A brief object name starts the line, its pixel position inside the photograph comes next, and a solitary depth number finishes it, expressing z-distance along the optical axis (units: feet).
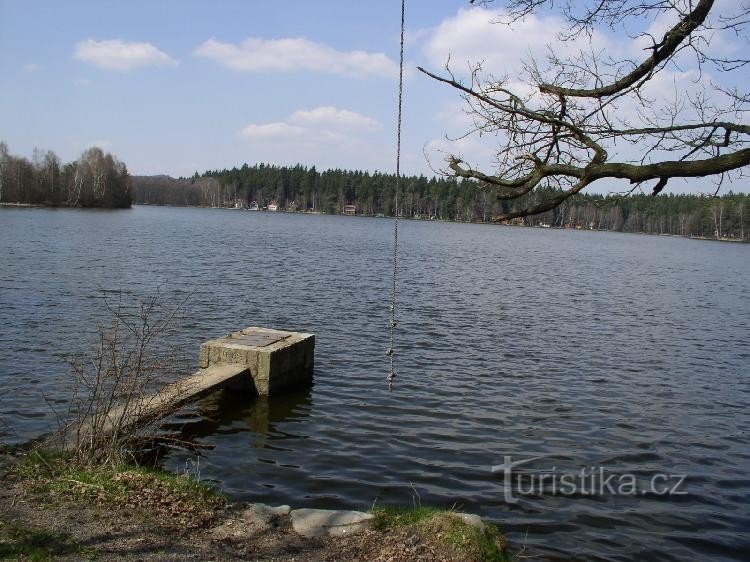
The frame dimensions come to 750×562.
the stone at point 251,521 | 18.67
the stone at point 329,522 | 19.33
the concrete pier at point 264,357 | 39.01
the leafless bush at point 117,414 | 22.61
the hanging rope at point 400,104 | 27.21
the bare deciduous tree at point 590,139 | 17.03
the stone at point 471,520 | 19.36
